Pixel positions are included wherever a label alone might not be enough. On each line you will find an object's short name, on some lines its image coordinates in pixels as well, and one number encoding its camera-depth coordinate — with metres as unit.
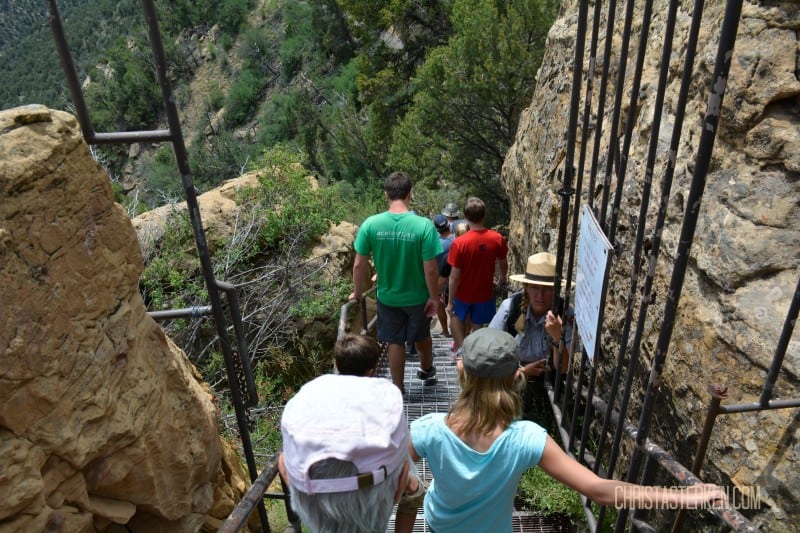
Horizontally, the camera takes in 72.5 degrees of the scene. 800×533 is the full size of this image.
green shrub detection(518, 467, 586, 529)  2.98
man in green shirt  3.64
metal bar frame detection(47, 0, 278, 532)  1.55
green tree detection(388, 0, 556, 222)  10.42
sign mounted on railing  1.92
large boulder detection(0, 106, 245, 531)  1.63
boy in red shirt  4.36
